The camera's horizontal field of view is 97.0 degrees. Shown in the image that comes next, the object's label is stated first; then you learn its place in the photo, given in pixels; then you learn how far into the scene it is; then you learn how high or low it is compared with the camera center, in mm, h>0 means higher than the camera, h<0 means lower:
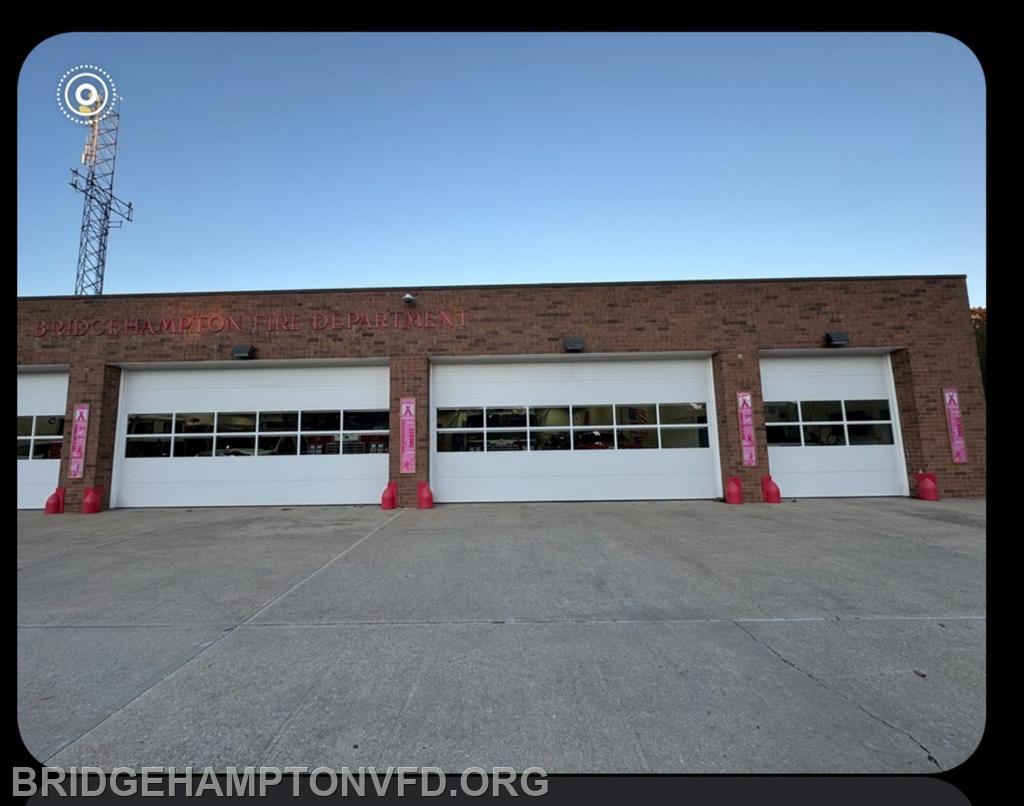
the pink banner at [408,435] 11305 +365
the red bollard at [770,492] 10812 -1224
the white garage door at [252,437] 11602 +429
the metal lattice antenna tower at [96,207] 24922 +14511
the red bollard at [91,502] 11109 -1100
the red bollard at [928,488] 10766 -1214
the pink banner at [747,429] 11203 +302
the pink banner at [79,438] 11422 +502
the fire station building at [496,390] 11539 +1505
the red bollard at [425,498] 10914 -1173
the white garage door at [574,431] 11555 +367
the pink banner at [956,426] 11203 +248
